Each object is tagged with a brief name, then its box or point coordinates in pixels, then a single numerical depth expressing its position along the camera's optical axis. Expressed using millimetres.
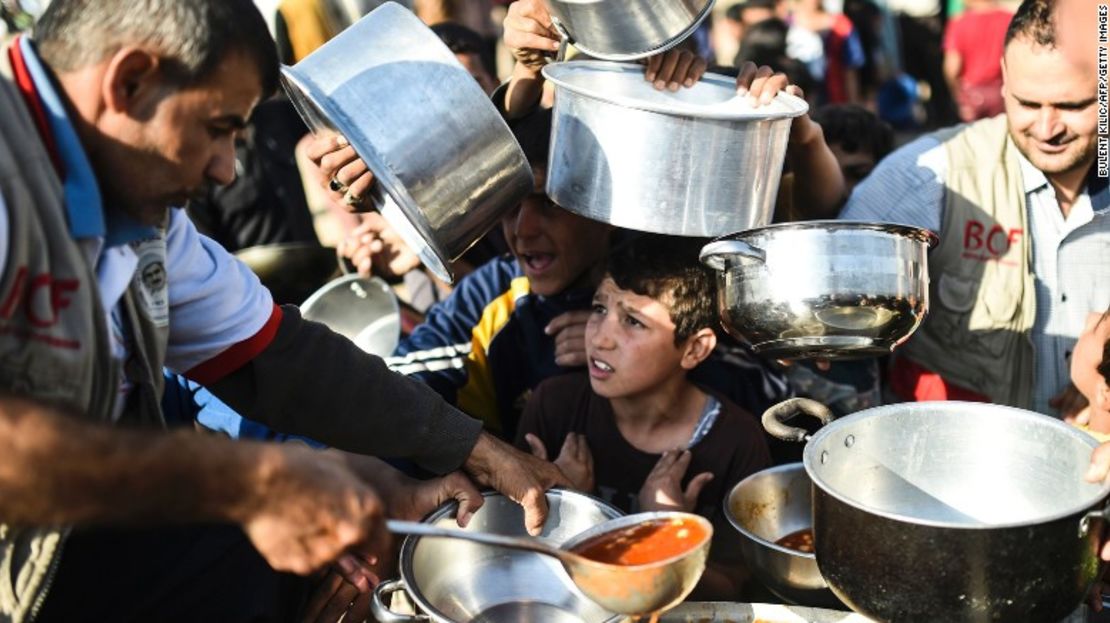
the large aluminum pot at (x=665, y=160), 2730
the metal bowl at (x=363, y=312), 4160
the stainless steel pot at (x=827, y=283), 2648
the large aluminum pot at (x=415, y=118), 2656
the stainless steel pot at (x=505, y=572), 2818
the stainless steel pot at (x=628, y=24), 2797
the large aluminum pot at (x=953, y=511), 2260
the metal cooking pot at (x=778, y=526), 2842
